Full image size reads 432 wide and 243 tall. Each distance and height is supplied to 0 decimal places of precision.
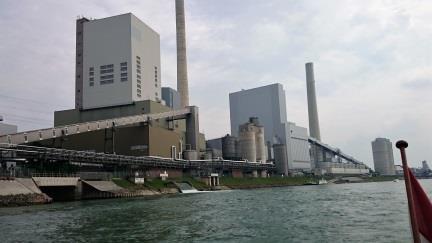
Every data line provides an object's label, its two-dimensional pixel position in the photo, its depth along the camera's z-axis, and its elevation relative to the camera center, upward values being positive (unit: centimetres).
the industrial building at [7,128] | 16274 +2443
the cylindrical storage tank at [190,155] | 17238 +1132
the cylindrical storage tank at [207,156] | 18728 +1164
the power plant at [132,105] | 15475 +3326
